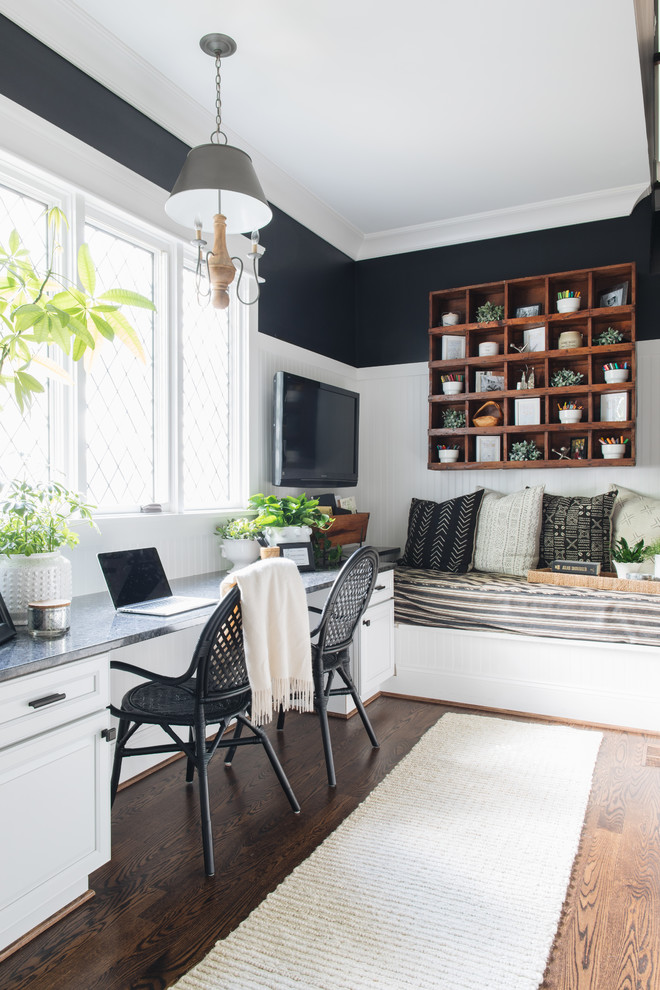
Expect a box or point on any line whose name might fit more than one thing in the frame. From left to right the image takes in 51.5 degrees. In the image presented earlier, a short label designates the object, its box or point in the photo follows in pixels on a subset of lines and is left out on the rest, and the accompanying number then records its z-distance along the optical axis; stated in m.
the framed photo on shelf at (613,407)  3.91
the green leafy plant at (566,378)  4.05
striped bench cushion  3.24
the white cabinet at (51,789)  1.59
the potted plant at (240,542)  3.16
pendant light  2.09
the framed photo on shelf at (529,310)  4.21
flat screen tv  3.73
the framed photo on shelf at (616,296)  3.96
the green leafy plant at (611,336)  3.96
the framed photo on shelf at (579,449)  4.08
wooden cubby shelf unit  3.95
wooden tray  3.34
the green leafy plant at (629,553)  3.49
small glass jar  1.82
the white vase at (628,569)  3.48
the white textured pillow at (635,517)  3.72
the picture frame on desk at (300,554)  3.17
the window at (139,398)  2.44
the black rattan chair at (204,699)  2.03
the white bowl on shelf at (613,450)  3.89
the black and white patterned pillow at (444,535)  4.10
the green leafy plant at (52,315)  1.77
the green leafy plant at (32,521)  1.97
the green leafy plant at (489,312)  4.27
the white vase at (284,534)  3.22
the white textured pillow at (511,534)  3.97
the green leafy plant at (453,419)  4.41
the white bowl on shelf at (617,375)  3.89
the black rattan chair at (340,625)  2.60
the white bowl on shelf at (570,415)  4.00
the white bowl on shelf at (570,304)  4.02
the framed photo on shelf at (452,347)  4.42
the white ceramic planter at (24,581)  1.93
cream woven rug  1.63
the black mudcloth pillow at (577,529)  3.86
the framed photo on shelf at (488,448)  4.29
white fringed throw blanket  2.11
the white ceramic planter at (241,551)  3.16
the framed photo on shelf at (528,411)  4.14
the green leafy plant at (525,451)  4.19
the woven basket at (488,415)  4.26
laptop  2.32
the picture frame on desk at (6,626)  1.78
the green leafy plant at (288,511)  3.29
